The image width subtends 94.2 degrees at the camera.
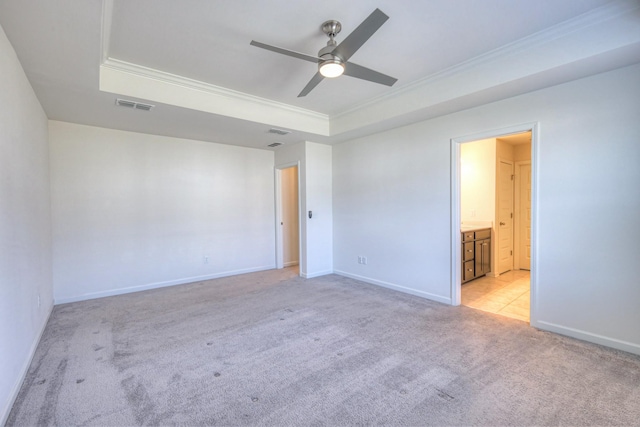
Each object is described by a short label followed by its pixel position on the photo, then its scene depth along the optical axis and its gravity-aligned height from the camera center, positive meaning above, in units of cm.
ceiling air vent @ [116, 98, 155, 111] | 319 +116
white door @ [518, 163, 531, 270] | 570 -22
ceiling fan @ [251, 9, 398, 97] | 196 +115
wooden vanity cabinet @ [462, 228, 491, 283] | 464 -81
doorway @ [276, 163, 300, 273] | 607 -25
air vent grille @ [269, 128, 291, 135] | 442 +114
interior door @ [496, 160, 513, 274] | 533 -24
